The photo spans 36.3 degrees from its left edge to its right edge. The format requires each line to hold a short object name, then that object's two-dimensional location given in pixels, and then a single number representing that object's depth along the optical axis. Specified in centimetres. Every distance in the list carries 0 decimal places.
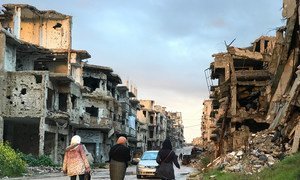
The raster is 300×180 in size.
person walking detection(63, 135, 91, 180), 1002
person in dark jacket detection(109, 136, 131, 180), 1043
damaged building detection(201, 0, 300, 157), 1802
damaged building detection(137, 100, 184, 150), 9600
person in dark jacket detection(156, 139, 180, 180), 1113
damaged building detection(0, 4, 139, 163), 3662
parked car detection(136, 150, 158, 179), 2400
